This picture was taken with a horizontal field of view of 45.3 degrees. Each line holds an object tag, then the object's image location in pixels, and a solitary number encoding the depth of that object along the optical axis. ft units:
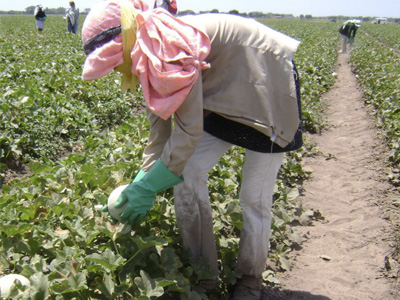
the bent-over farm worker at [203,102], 6.36
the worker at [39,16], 61.62
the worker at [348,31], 57.67
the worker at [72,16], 62.34
